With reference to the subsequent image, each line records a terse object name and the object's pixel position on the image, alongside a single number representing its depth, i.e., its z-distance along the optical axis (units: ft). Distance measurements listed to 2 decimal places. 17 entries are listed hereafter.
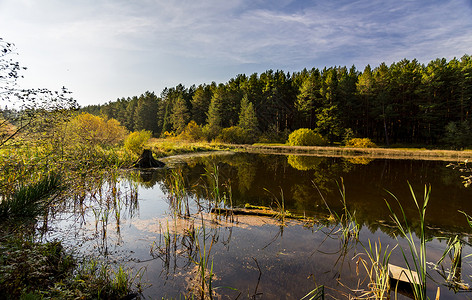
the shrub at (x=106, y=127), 68.90
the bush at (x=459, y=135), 99.30
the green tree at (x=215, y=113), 140.36
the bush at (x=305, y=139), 116.67
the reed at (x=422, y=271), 7.25
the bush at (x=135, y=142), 63.41
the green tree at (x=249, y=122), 143.23
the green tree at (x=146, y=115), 220.02
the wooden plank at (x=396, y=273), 11.62
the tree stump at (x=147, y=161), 53.55
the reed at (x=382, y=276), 9.45
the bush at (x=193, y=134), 132.67
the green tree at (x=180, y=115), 169.68
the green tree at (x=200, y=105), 189.37
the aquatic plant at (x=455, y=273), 11.94
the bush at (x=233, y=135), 134.62
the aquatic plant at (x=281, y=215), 20.33
